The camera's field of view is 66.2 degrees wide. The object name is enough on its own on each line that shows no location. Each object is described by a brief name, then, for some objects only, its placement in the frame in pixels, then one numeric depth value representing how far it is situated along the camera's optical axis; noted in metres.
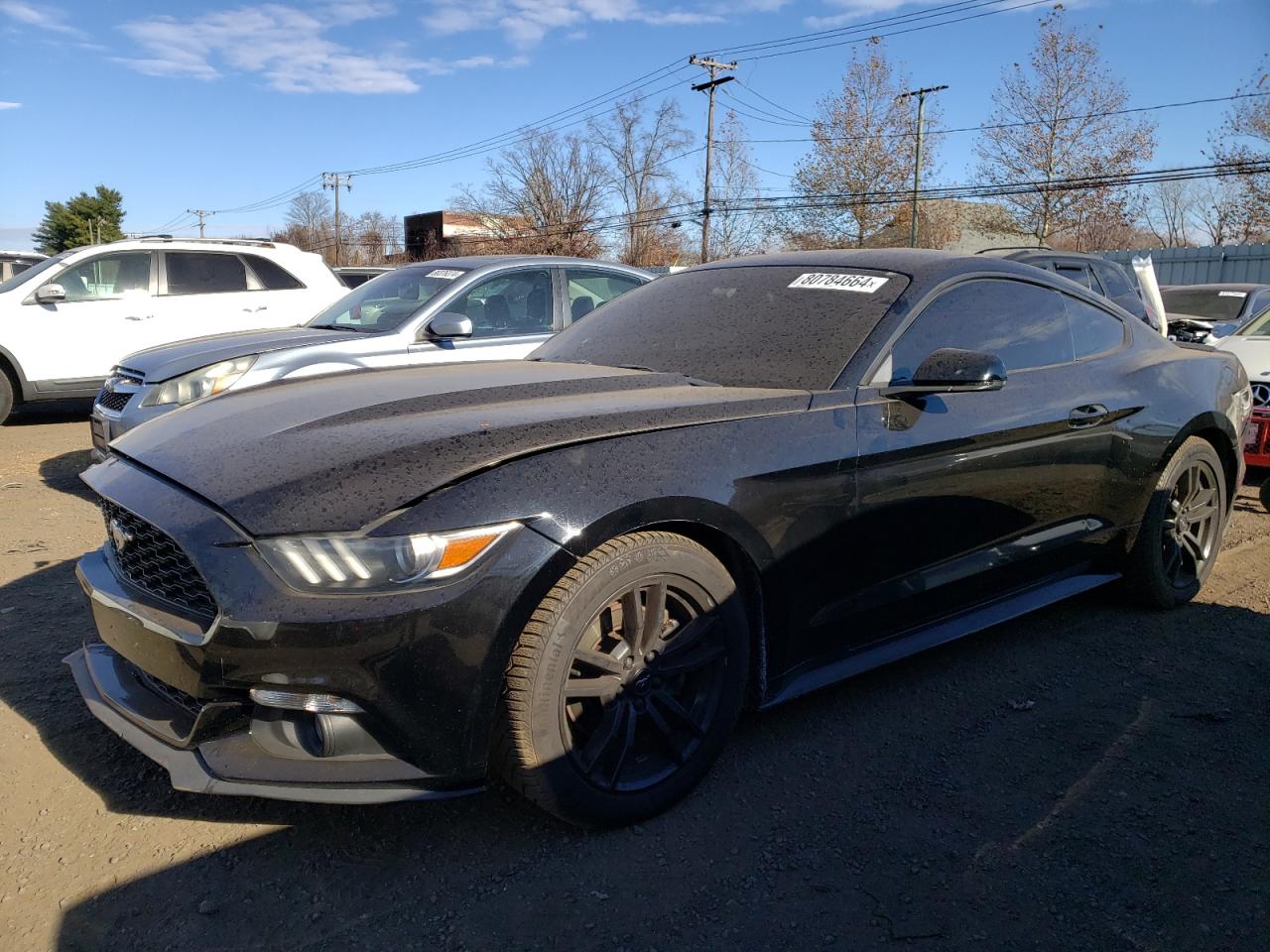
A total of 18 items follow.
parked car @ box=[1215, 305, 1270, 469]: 6.80
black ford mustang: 2.28
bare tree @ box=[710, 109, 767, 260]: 39.78
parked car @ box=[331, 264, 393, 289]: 19.55
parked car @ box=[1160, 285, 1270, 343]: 11.24
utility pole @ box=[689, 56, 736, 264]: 37.31
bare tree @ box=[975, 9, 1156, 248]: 32.06
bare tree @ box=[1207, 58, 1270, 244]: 30.47
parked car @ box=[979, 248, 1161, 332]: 9.66
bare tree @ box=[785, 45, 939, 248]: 38.16
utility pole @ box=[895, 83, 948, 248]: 36.93
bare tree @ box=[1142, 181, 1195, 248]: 47.62
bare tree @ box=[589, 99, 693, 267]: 47.94
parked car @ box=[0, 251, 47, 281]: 17.31
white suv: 9.72
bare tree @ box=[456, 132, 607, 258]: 48.84
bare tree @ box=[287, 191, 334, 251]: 72.50
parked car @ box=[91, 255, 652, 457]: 6.18
